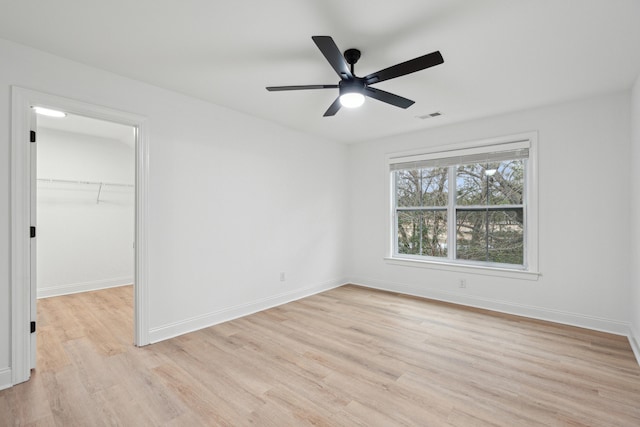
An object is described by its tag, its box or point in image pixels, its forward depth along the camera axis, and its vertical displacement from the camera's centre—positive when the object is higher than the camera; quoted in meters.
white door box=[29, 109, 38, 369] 2.43 -0.19
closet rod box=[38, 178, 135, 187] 4.76 +0.54
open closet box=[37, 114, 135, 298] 4.71 +0.17
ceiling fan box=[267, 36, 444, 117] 1.91 +0.98
